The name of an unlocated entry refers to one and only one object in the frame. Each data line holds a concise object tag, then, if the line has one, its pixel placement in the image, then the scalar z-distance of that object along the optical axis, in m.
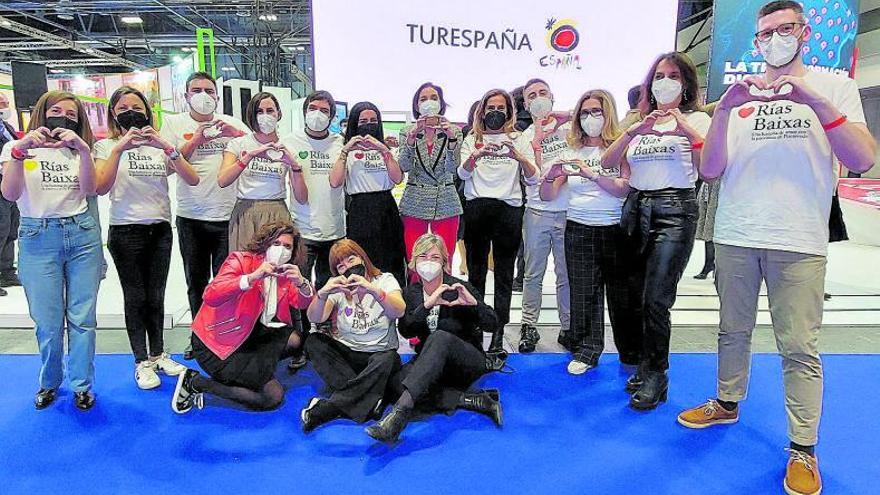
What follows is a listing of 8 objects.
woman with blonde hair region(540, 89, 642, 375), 3.02
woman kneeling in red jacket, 2.79
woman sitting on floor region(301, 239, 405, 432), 2.71
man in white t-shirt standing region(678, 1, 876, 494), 1.99
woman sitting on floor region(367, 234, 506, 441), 2.63
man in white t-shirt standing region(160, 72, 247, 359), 3.09
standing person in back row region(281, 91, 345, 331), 3.21
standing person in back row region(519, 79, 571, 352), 3.44
